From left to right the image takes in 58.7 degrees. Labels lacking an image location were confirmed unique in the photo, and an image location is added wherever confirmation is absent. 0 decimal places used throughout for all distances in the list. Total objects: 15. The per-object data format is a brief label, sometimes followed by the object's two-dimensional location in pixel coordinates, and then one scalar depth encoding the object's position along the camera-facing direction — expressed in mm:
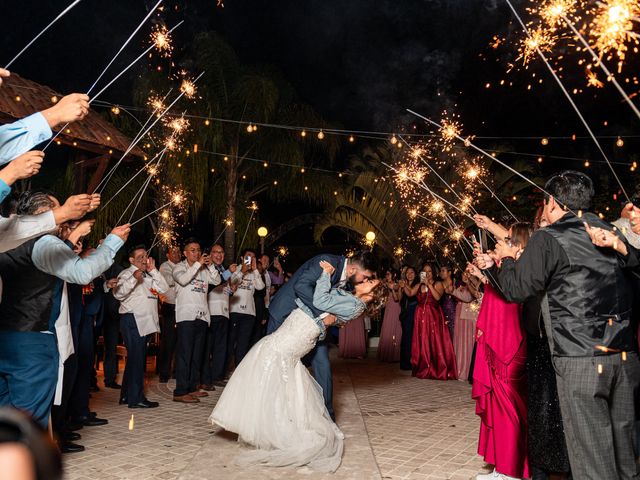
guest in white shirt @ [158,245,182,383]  9156
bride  4930
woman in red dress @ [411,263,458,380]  10266
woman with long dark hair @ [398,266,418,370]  11234
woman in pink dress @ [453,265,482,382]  9867
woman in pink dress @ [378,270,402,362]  12539
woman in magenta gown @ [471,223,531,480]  4516
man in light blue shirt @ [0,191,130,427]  3551
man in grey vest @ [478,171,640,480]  3152
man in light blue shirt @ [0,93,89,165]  3158
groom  5566
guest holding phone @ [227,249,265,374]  9570
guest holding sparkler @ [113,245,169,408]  7219
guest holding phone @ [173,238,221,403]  7660
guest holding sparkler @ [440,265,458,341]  10445
